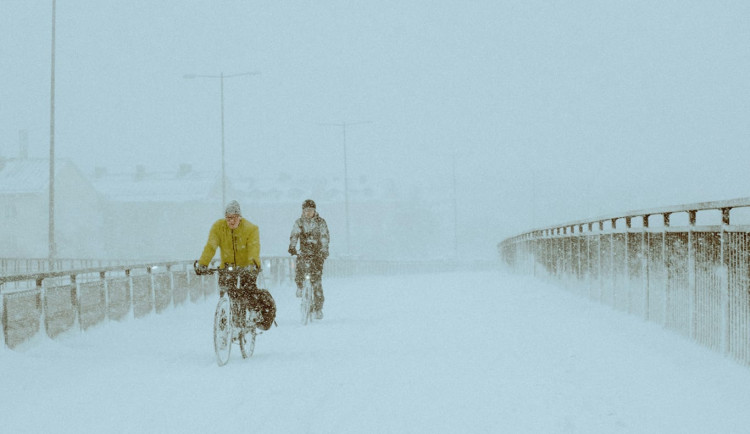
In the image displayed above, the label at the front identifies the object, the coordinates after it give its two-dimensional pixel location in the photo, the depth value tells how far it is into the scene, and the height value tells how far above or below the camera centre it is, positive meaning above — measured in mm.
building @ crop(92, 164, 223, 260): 99500 +2514
